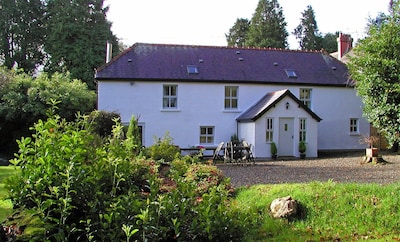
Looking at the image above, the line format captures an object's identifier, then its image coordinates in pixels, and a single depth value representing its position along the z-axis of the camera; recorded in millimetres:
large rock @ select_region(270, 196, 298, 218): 7477
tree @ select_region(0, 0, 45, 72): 39031
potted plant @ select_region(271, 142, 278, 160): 22106
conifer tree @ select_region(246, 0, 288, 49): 56966
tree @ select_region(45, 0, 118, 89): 37469
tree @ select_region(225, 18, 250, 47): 65688
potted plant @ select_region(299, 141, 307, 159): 22727
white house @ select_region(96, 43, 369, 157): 22812
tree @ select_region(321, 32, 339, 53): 62094
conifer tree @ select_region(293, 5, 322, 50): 66312
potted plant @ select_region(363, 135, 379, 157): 18281
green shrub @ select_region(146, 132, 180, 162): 14377
